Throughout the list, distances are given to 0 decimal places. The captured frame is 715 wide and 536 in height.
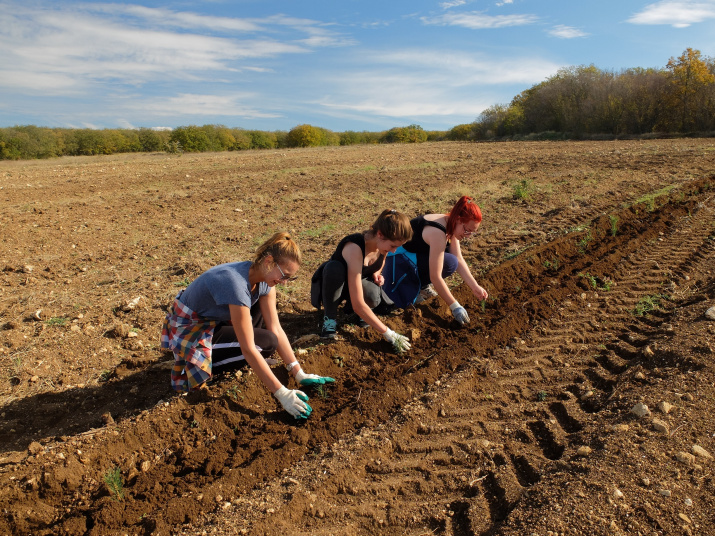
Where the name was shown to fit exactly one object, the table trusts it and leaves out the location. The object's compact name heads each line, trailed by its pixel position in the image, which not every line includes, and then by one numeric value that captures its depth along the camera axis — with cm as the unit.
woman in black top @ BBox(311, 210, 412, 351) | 359
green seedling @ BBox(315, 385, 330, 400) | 352
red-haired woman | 402
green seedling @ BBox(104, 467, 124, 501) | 263
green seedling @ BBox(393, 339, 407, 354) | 408
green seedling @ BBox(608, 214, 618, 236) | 673
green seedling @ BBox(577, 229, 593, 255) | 636
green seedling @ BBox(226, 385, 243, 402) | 338
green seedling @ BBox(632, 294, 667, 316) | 456
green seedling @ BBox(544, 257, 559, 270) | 579
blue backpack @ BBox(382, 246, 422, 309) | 464
